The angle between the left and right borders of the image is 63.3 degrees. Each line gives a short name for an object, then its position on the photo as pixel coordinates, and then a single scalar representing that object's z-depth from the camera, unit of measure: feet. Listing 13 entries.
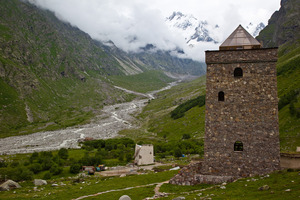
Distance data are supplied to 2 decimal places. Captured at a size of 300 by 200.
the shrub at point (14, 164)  200.66
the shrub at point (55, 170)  177.99
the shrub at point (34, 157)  215.22
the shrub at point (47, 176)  169.68
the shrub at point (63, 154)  229.00
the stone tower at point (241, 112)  71.41
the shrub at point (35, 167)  188.48
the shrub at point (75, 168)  177.28
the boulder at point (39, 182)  142.04
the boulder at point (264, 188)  55.67
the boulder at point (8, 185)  129.22
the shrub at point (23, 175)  161.39
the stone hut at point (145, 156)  184.65
